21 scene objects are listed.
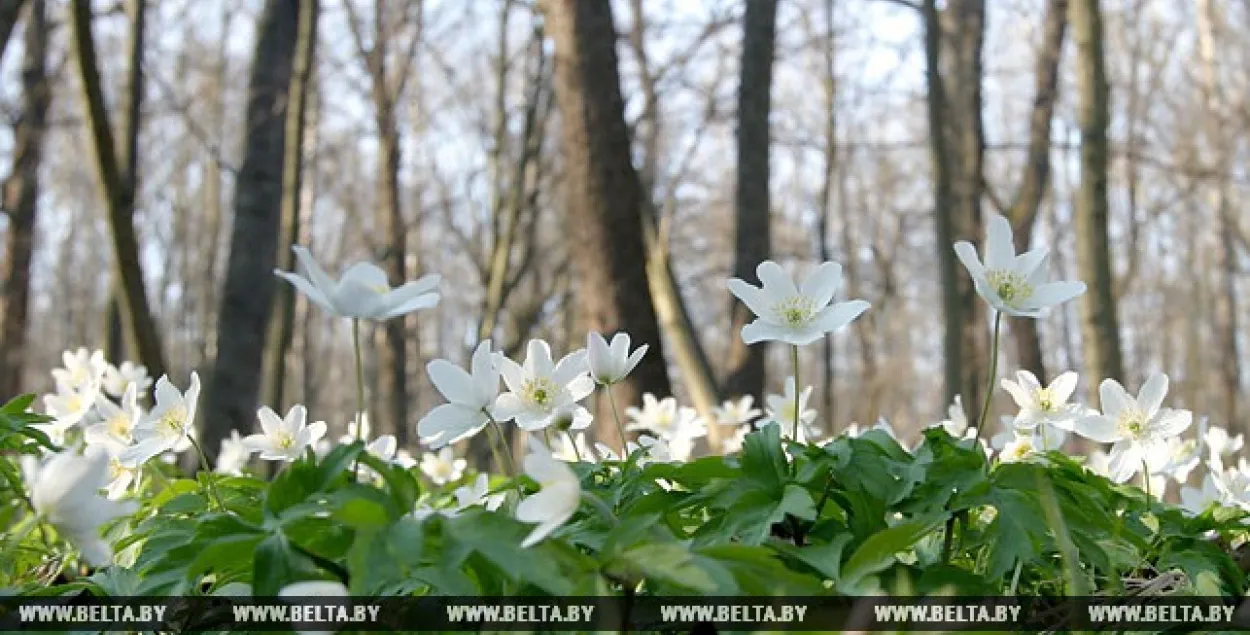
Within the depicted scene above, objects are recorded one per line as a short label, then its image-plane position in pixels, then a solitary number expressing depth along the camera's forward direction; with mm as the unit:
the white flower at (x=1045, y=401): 1540
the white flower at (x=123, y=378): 2879
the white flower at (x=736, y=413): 2712
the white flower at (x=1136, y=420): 1488
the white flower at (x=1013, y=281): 1220
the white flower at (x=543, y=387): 1302
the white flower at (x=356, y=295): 1027
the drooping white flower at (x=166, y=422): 1440
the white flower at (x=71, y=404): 1989
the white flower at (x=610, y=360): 1355
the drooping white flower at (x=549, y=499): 868
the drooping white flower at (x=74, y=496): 883
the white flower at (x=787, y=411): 2092
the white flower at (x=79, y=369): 2469
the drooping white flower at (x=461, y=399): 1210
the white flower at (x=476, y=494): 1318
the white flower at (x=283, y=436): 1545
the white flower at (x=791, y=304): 1275
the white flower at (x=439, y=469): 2736
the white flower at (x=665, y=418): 2484
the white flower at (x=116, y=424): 1606
